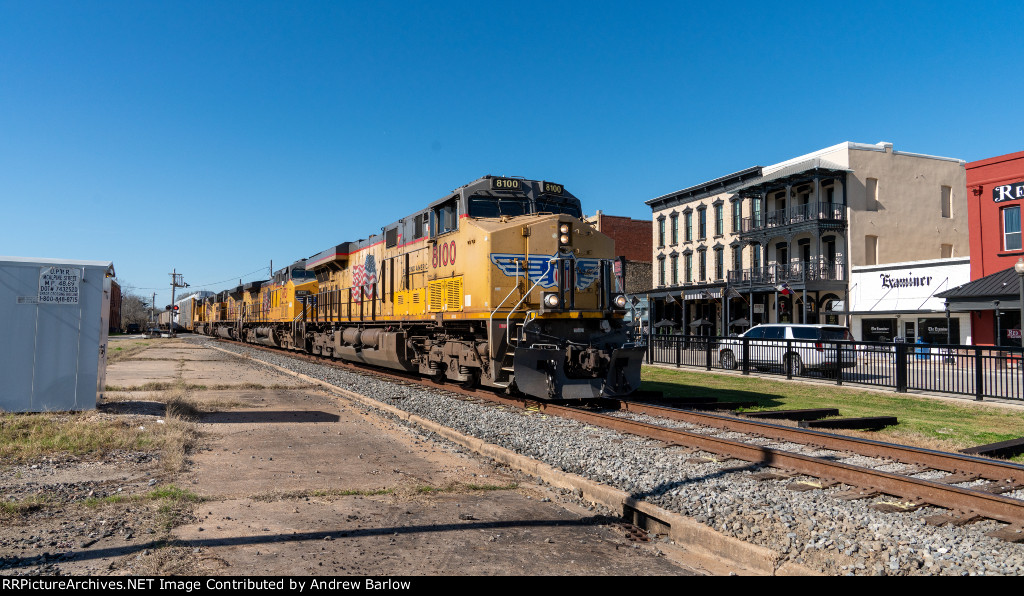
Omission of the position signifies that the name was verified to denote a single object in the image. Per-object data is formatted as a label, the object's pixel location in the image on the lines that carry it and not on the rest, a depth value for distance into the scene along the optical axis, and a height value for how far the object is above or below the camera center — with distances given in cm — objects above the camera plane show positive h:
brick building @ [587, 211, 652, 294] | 5128 +712
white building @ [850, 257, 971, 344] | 2828 +125
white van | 1745 -61
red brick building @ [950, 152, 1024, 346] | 2462 +358
